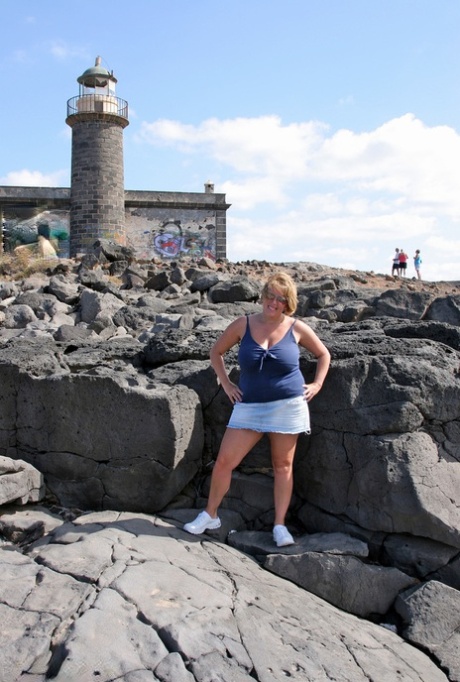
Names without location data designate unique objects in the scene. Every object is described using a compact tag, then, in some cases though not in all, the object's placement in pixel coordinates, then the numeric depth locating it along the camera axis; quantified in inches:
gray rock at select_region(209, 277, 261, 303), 594.2
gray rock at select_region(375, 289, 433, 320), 550.9
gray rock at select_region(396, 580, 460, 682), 130.6
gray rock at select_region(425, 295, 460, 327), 473.4
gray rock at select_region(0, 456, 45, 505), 156.6
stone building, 1099.9
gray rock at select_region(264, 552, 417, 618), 140.7
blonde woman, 148.3
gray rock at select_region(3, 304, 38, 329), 528.8
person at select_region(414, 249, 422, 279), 1027.9
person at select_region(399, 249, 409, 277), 1026.1
